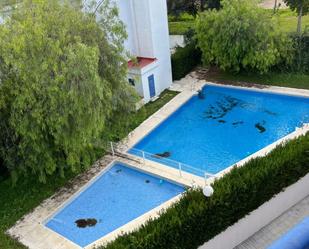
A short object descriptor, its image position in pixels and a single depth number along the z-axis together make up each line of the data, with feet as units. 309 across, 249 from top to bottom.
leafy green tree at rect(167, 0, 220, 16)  85.84
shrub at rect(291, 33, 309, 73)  64.06
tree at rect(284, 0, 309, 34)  65.72
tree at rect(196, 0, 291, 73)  59.82
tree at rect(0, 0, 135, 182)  35.68
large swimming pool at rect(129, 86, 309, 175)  49.40
